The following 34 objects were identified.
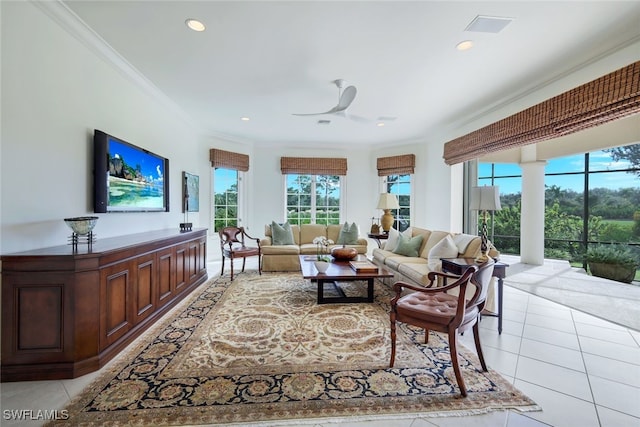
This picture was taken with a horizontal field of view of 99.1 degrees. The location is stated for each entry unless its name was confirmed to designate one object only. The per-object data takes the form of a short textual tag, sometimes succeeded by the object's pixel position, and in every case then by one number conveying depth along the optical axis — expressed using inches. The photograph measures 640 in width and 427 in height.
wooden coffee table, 124.9
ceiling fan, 115.7
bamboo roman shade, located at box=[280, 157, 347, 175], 253.6
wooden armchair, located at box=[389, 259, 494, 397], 69.9
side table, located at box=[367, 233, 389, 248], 219.8
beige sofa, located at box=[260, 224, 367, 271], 197.9
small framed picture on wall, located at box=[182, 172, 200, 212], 184.4
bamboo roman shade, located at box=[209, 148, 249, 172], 220.5
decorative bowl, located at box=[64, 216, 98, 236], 83.1
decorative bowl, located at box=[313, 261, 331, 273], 132.9
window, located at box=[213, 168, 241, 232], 230.2
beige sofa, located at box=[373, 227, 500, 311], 126.4
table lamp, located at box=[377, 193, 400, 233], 220.5
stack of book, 130.3
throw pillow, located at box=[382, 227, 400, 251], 189.6
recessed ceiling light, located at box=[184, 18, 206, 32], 90.0
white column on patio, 234.4
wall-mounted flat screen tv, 101.5
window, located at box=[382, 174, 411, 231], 255.1
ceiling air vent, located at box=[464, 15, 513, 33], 86.0
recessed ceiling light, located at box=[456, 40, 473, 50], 99.3
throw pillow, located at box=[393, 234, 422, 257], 170.2
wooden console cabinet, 71.9
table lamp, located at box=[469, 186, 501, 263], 113.1
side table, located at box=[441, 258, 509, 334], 103.7
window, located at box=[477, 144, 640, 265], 223.9
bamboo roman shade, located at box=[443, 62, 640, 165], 91.7
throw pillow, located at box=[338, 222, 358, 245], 222.4
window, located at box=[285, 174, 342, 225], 264.5
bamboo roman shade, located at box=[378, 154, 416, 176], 242.2
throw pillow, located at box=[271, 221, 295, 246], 212.3
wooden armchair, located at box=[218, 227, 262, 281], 179.0
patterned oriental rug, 62.8
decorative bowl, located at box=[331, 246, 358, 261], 154.5
